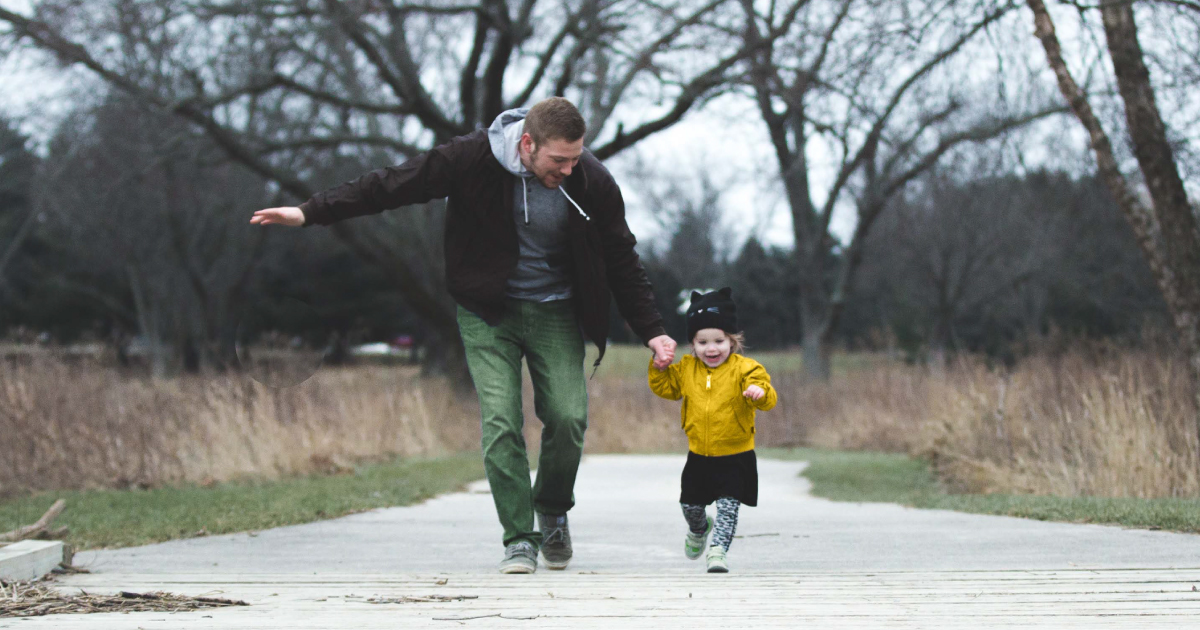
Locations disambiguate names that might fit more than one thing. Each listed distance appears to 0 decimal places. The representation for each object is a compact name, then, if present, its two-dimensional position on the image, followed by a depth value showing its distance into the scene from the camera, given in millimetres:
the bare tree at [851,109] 20203
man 9570
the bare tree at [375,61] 33719
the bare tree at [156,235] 45187
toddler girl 9703
